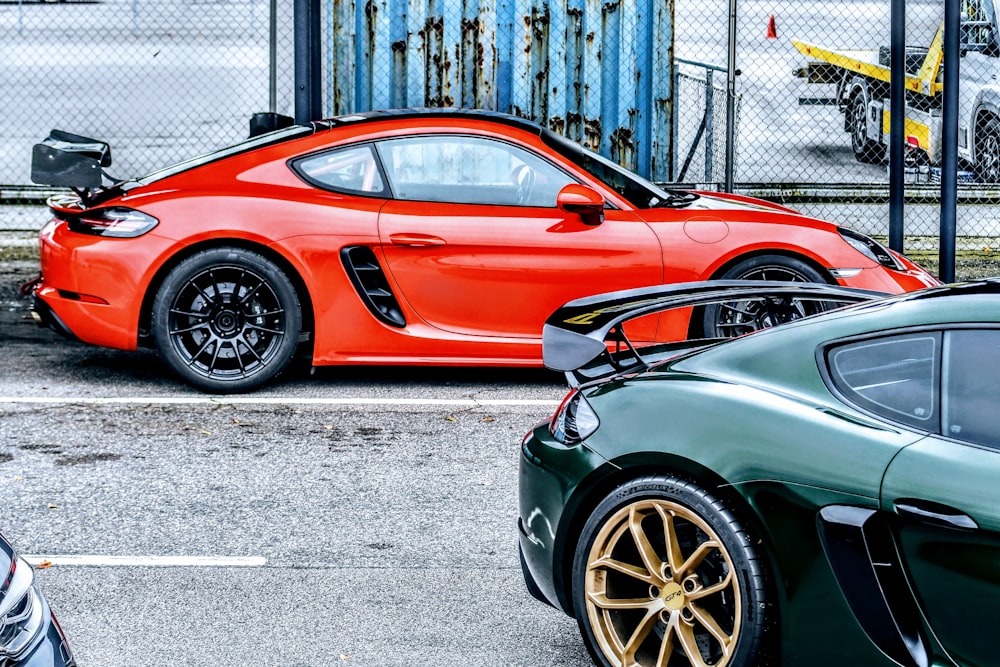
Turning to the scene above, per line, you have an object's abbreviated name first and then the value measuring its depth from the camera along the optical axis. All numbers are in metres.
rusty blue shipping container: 19.43
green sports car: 5.11
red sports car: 11.96
